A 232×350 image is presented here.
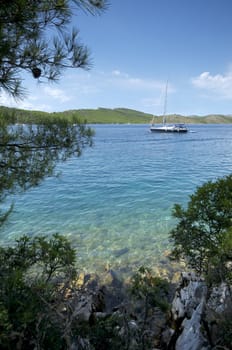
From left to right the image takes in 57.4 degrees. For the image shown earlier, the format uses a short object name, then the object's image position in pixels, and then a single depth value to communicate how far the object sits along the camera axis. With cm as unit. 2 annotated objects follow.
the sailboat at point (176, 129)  7238
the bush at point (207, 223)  339
